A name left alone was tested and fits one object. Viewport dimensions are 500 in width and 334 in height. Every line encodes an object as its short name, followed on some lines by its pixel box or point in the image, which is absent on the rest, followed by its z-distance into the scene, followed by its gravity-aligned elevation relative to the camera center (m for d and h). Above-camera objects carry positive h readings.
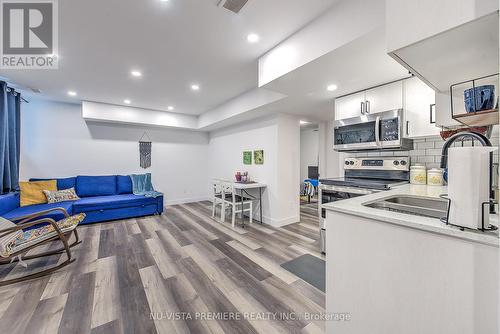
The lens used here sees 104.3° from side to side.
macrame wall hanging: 5.41 +0.44
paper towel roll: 0.78 -0.08
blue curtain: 3.22 +0.55
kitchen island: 0.75 -0.50
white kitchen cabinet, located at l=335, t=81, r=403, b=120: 2.39 +0.90
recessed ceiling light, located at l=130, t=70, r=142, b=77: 2.93 +1.44
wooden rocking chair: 1.99 -0.80
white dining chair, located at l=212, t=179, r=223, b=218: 4.43 -0.60
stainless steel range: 2.42 -0.17
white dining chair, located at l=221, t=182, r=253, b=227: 3.85 -0.71
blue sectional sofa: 3.33 -0.68
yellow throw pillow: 3.54 -0.46
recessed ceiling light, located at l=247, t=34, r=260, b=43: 2.04 +1.39
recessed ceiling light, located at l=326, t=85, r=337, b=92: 2.51 +1.06
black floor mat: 2.06 -1.19
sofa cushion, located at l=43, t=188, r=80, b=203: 3.71 -0.54
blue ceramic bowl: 1.10 +0.40
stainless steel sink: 1.33 -0.29
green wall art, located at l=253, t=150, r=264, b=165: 4.20 +0.23
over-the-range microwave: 2.36 +0.45
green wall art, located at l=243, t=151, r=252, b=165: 4.54 +0.23
